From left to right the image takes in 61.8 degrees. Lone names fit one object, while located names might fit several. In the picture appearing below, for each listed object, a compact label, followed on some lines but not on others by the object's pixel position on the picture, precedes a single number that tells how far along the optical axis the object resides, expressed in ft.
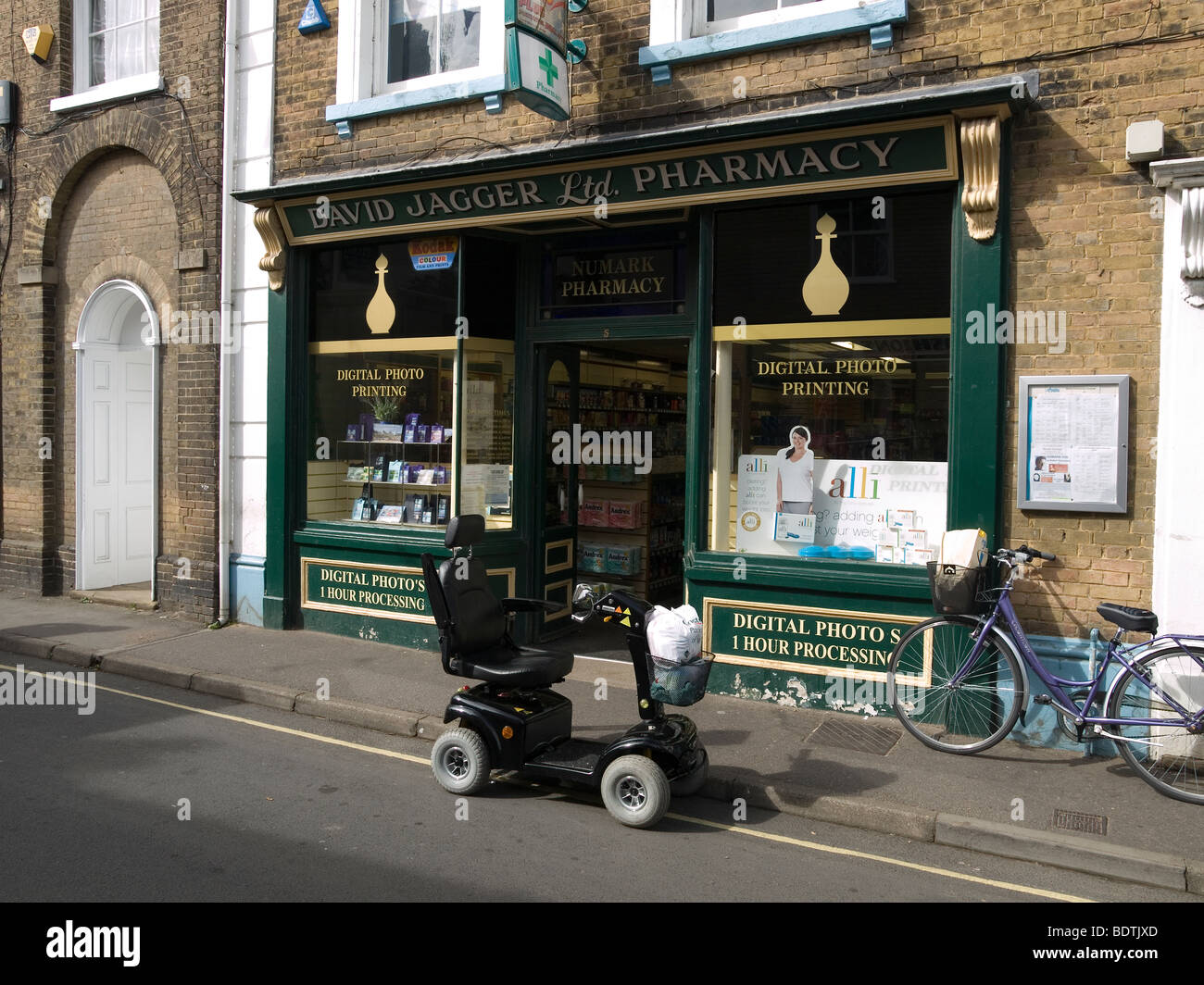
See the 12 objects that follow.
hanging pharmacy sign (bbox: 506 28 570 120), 24.06
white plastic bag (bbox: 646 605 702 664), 17.04
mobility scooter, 17.66
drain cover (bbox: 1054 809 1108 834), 17.16
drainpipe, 32.94
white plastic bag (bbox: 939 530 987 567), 20.71
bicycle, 18.89
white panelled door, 38.50
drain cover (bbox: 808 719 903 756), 21.58
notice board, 21.02
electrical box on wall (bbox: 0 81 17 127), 38.96
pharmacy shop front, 23.24
